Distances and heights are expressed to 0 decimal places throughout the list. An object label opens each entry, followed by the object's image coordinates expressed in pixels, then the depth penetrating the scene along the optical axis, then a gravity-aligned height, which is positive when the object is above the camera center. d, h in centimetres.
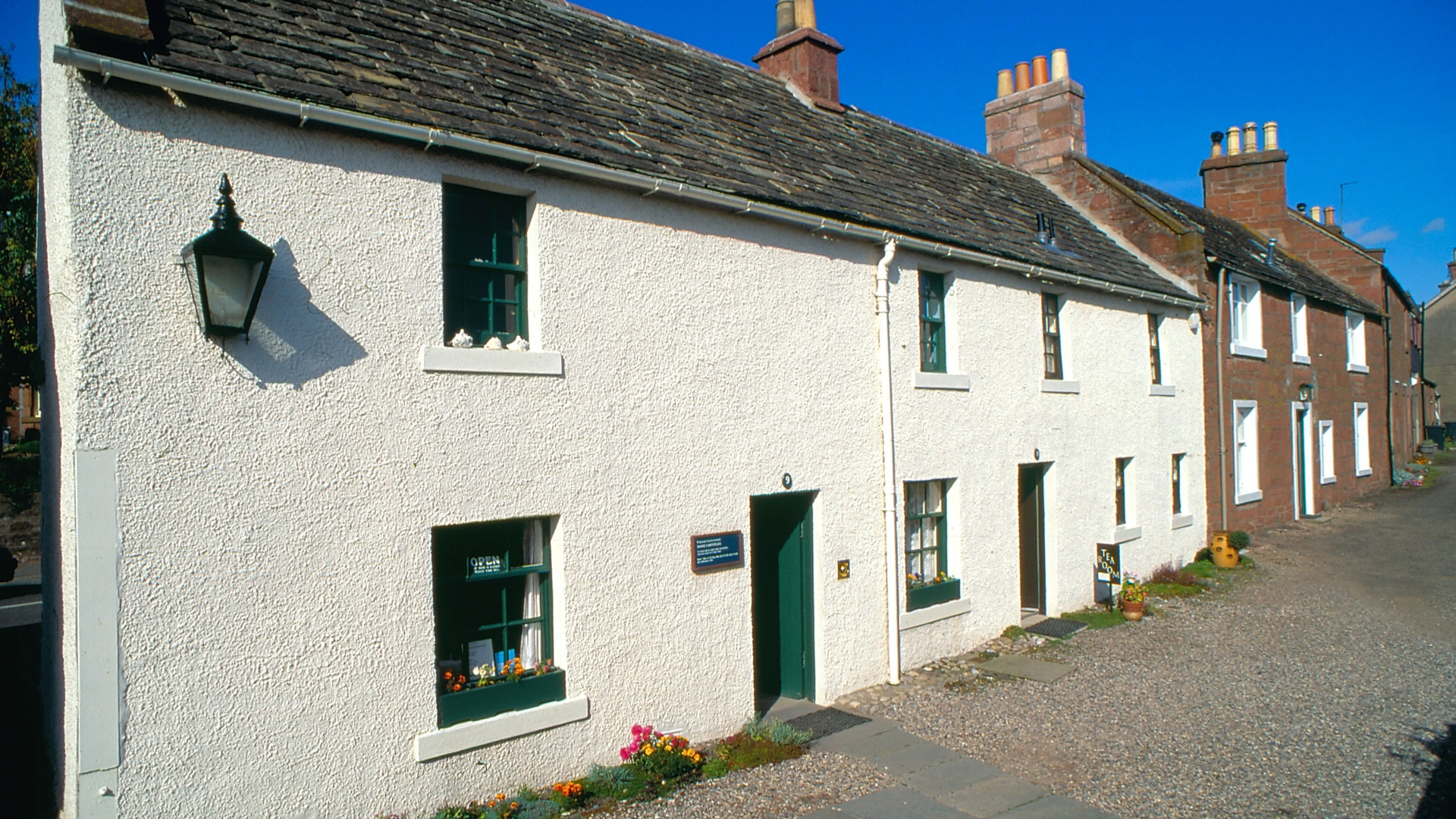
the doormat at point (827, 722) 789 -275
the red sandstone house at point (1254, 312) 1625 +234
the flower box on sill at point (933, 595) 966 -196
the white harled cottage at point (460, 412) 493 +16
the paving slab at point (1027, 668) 952 -278
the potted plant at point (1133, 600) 1189 -249
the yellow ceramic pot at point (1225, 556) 1503 -242
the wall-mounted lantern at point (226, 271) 484 +96
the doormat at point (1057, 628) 1118 -272
